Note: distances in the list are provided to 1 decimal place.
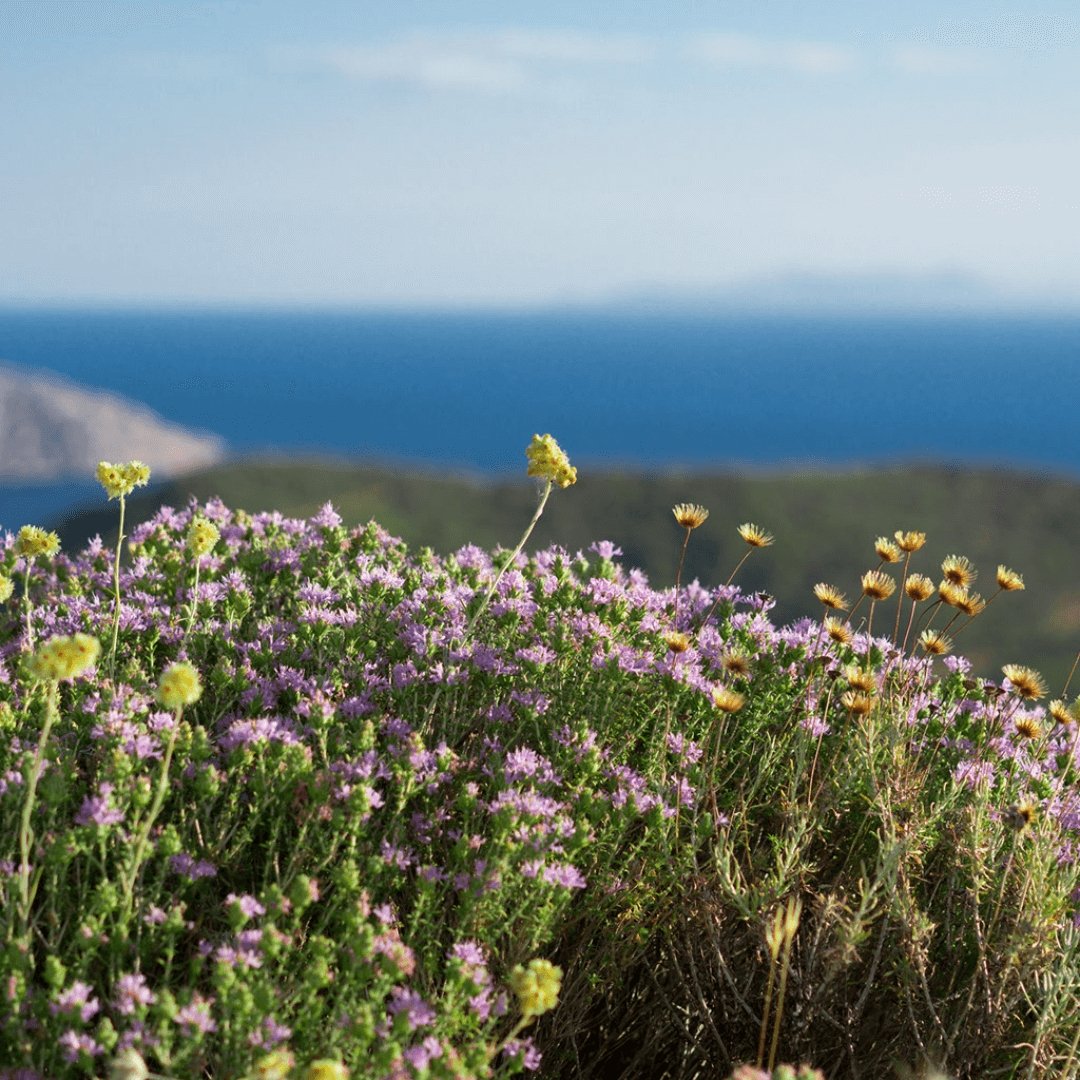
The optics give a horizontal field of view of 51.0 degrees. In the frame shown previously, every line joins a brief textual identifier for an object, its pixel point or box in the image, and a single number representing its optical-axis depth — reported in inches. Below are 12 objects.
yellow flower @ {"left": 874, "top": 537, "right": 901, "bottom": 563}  147.7
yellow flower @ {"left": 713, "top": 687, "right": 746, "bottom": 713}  126.8
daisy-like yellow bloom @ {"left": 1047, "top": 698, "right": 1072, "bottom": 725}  144.3
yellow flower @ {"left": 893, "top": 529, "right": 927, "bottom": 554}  149.1
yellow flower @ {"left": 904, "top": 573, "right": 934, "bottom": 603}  147.5
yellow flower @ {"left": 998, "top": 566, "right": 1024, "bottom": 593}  150.9
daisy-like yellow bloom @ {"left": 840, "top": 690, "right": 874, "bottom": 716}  128.6
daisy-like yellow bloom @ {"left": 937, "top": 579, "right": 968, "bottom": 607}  146.6
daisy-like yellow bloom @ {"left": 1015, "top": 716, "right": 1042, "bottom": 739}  141.9
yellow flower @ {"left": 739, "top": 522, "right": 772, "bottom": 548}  152.3
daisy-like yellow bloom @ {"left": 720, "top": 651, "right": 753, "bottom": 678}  136.6
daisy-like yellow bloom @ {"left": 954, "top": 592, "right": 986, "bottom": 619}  142.3
